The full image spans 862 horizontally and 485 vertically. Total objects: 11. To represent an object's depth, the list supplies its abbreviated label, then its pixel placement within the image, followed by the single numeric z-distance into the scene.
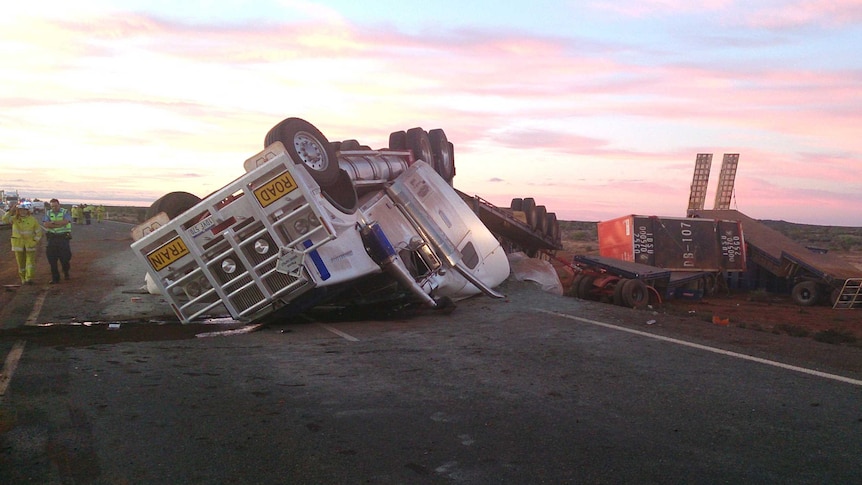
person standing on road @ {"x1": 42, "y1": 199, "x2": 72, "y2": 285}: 14.28
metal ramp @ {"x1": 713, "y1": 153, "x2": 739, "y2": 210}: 23.39
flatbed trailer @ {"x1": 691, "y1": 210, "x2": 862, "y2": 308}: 17.88
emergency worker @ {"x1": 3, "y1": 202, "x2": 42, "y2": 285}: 13.91
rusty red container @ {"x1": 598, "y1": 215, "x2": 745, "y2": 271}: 18.59
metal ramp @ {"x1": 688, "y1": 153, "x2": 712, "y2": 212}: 23.47
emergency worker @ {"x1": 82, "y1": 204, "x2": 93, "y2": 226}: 49.94
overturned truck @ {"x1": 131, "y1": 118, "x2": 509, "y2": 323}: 8.48
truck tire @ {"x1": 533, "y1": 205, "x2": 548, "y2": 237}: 18.56
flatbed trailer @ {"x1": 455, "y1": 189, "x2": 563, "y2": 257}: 16.22
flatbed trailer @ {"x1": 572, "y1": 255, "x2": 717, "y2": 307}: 14.59
